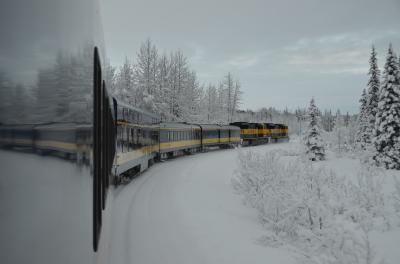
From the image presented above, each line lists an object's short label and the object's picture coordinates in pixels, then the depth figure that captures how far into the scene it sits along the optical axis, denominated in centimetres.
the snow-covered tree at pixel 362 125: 4395
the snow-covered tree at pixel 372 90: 3978
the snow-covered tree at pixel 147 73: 4662
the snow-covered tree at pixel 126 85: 4694
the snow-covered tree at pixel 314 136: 3603
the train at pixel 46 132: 73
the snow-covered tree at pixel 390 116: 2938
